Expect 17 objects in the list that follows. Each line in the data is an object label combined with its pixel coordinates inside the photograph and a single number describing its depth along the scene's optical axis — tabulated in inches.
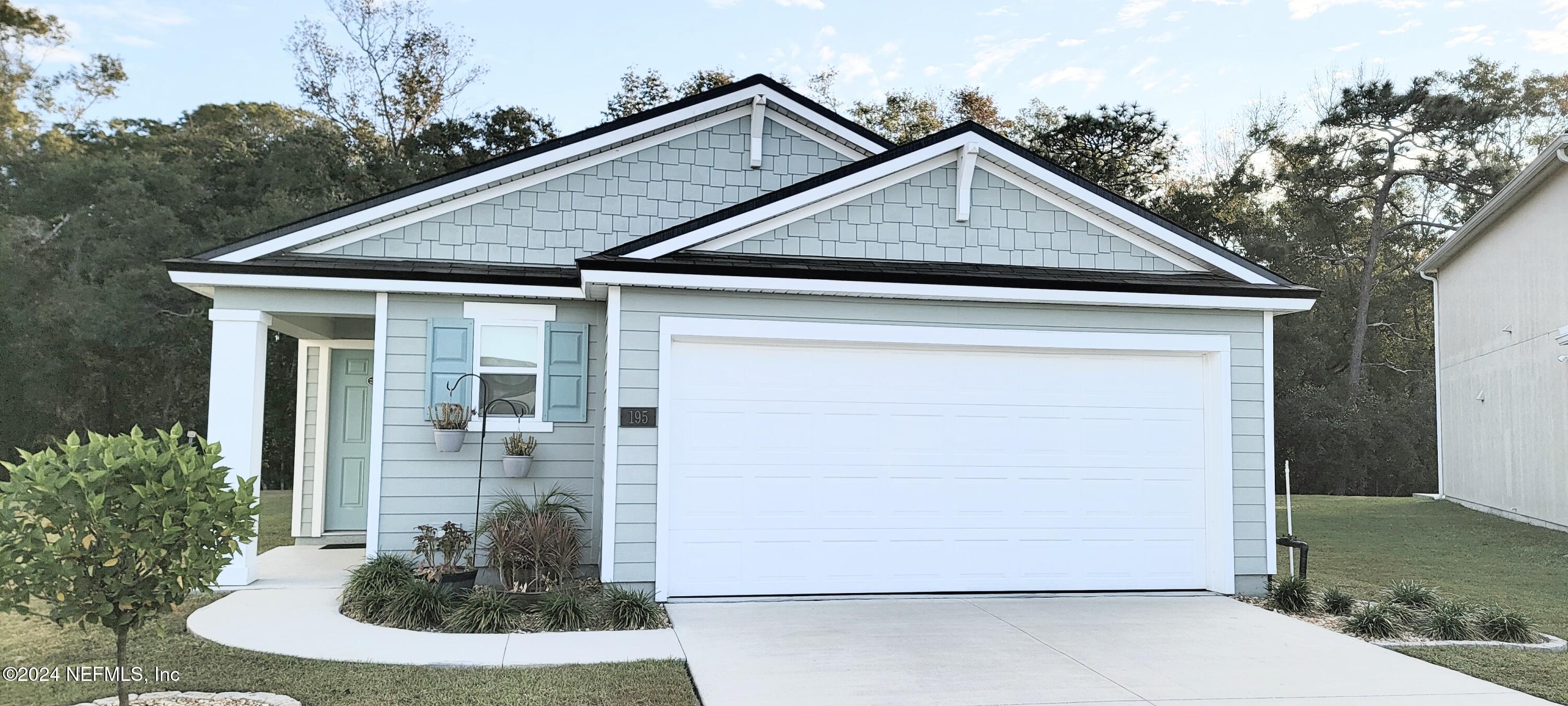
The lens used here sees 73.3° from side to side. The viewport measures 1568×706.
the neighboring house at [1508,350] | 584.7
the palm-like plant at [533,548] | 333.7
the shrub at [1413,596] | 327.9
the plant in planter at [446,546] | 354.3
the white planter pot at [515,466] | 363.6
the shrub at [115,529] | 181.8
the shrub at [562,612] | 291.7
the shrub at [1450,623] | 296.5
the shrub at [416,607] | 294.4
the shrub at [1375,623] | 298.5
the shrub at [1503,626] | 294.8
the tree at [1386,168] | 1087.6
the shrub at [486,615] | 288.7
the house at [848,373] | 334.0
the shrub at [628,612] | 291.1
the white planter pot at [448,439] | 363.6
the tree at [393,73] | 1050.7
